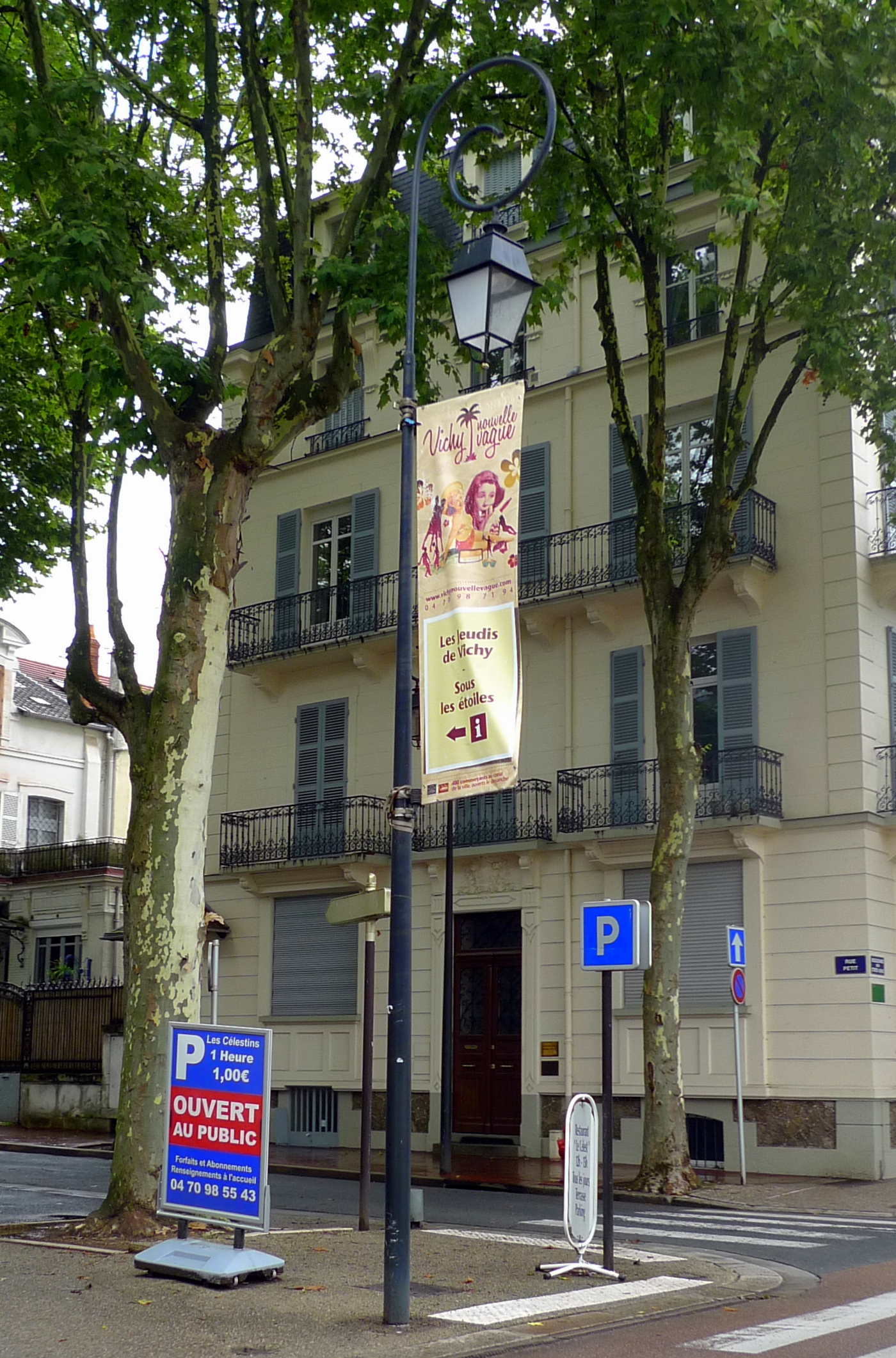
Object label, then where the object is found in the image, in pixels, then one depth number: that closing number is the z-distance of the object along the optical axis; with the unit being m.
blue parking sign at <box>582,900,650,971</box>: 9.68
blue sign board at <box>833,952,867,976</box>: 19.69
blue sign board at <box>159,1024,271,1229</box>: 8.99
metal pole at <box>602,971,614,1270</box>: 9.52
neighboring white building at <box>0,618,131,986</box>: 38.56
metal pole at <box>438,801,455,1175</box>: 18.77
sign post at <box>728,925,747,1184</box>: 17.73
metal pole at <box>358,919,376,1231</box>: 12.10
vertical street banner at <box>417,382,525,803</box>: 8.24
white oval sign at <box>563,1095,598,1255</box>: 9.72
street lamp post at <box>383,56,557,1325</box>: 8.12
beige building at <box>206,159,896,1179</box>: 20.27
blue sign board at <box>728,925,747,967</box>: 17.80
